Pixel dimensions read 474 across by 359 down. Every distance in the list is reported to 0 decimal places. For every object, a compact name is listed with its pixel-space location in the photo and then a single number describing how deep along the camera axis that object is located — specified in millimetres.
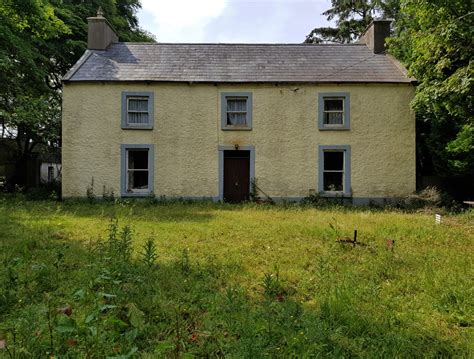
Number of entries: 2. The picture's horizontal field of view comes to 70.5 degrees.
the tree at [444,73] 9938
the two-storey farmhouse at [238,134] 14406
